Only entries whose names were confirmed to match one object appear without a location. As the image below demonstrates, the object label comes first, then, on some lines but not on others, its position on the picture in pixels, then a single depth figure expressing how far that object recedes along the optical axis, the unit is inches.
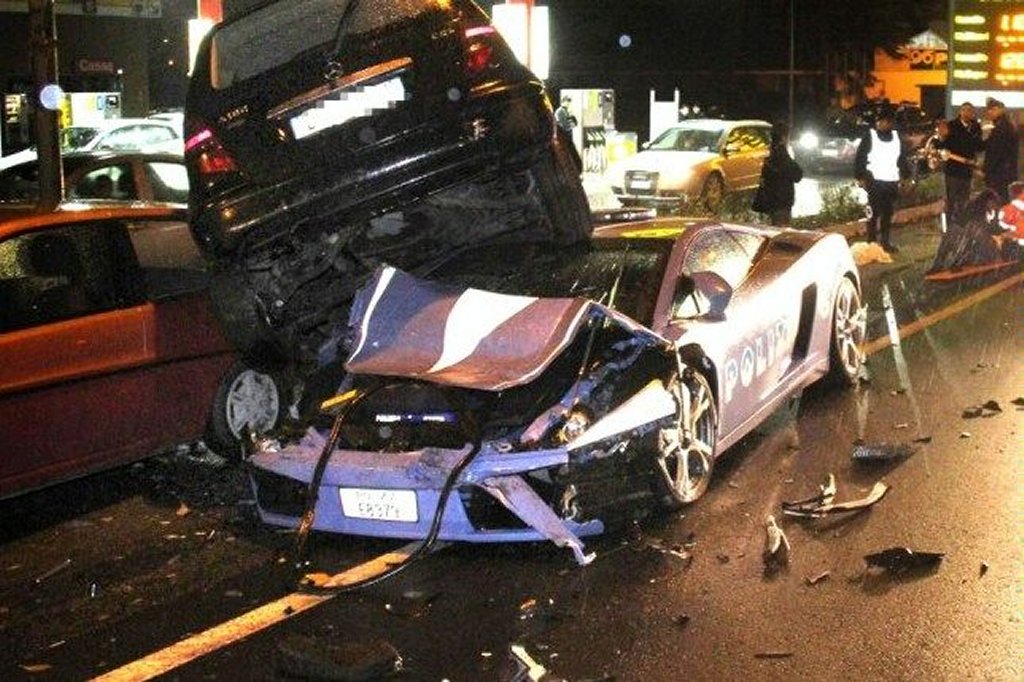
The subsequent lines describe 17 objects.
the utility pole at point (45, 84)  456.1
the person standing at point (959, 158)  660.1
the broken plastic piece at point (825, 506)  266.2
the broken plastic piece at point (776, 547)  238.8
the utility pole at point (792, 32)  1643.7
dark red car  275.4
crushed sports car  235.1
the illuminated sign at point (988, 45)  868.6
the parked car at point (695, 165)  905.5
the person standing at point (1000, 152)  656.4
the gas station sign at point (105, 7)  1237.1
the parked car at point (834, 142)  1312.7
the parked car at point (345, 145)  278.7
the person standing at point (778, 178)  566.9
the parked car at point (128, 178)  526.9
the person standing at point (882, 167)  652.1
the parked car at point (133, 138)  951.0
